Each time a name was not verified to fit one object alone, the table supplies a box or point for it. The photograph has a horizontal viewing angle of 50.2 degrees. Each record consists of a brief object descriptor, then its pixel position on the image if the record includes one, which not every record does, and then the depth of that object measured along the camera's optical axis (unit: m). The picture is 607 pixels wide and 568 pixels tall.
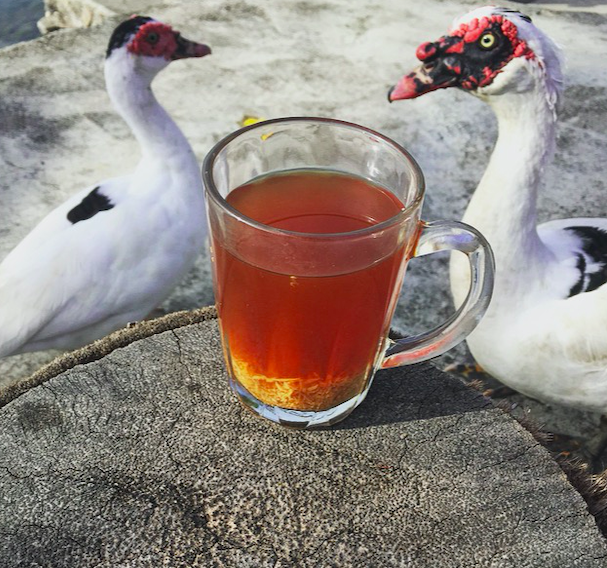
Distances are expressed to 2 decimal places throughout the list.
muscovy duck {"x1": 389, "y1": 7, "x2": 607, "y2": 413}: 0.44
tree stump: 0.23
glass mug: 0.23
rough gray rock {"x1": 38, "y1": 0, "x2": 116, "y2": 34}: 1.21
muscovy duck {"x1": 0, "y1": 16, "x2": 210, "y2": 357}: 0.51
